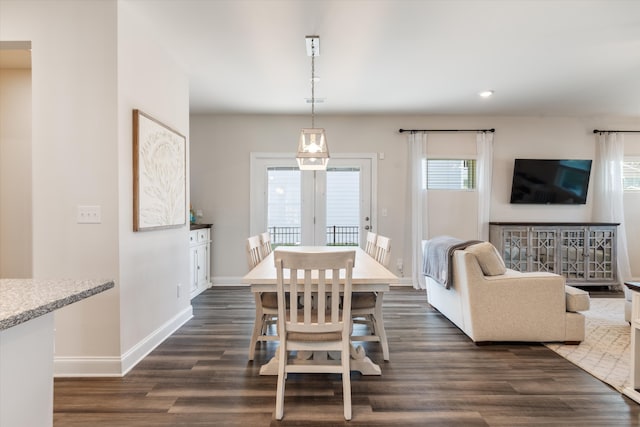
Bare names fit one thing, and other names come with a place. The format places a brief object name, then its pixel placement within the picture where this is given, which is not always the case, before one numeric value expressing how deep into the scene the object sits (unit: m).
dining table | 2.12
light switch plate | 2.38
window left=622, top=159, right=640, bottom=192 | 5.41
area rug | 2.44
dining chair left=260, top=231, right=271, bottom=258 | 3.33
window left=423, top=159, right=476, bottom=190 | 5.34
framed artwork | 2.58
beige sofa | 2.91
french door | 5.32
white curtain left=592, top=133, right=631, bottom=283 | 5.23
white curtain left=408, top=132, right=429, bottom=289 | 5.20
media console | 4.89
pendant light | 2.86
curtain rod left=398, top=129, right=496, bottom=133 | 5.27
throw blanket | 3.23
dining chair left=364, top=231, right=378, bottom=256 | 3.30
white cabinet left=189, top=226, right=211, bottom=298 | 4.44
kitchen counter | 0.98
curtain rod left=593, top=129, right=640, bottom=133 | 5.33
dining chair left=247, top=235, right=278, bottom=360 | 2.52
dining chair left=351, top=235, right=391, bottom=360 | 2.50
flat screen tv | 5.23
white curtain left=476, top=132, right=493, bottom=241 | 5.22
